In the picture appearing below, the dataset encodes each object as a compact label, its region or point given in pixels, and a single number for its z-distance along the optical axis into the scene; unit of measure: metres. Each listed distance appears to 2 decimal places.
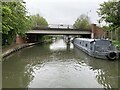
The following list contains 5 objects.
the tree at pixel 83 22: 24.94
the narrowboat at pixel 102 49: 8.09
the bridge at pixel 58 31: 19.32
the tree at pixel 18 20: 10.65
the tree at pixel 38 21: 23.83
